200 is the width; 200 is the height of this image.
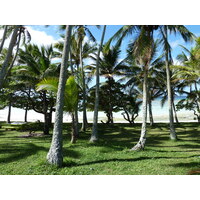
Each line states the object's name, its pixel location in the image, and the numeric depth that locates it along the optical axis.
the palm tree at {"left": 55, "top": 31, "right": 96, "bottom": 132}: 12.13
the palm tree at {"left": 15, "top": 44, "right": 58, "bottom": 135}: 12.20
